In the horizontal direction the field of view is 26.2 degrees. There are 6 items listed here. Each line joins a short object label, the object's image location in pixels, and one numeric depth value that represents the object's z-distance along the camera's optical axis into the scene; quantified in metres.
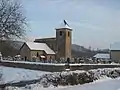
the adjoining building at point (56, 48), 68.22
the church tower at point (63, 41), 71.12
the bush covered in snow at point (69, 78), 25.55
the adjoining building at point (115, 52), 69.12
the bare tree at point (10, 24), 26.76
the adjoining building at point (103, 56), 80.06
